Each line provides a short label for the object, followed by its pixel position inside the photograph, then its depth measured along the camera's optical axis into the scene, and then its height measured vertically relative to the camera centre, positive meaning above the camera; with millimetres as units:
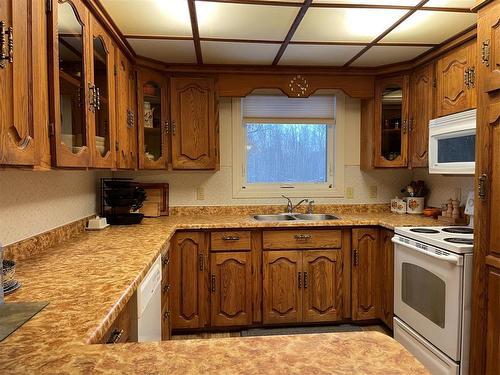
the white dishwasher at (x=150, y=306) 1389 -588
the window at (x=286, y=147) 3252 +289
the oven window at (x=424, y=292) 1955 -712
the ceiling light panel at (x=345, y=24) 1941 +939
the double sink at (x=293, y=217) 3125 -369
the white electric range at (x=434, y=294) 1814 -696
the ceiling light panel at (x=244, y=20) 1884 +934
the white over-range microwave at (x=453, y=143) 2068 +223
